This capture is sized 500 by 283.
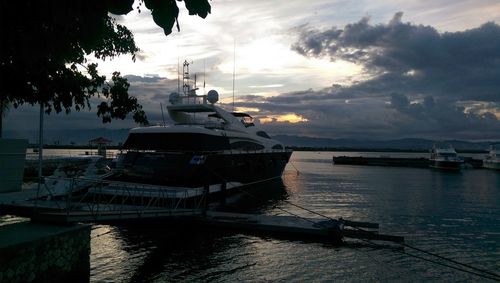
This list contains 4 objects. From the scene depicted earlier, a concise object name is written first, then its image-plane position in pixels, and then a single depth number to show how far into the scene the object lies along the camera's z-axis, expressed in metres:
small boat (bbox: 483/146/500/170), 80.09
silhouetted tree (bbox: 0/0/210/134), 2.21
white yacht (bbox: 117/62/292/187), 21.56
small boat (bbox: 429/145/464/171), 75.75
